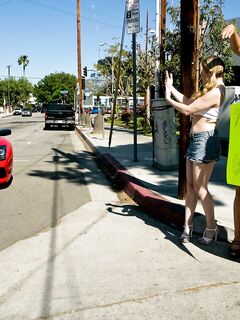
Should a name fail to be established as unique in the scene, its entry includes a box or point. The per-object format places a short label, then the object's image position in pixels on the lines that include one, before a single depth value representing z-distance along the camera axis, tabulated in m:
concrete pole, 16.70
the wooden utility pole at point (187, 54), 5.23
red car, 6.46
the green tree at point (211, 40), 13.83
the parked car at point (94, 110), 67.42
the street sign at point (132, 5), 8.95
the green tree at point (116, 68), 31.41
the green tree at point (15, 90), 107.12
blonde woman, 3.79
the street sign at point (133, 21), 8.91
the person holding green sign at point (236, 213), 3.69
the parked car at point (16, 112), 79.63
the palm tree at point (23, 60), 130.62
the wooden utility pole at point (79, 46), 30.17
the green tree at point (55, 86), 114.44
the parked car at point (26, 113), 65.25
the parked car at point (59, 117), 25.67
